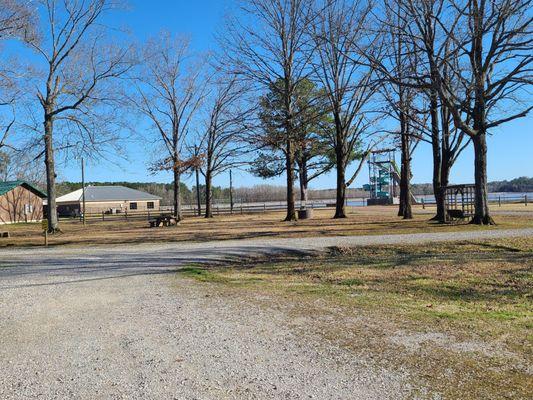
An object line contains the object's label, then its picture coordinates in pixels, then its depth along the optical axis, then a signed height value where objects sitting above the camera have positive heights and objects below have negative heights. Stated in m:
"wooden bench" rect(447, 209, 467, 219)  26.30 -1.05
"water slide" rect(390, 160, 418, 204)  62.66 +3.21
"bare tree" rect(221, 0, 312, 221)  28.14 +7.97
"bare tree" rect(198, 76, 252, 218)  39.06 +4.47
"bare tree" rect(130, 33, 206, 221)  39.28 +4.90
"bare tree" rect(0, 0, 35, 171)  21.73 +4.71
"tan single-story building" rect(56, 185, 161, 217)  83.69 +0.41
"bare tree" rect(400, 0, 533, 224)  17.77 +5.19
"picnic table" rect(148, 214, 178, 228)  33.09 -1.34
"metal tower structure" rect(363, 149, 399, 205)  66.56 +1.92
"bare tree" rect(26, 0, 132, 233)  26.62 +5.22
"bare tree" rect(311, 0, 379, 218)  26.30 +5.63
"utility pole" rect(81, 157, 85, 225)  48.28 +3.14
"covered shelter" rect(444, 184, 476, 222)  26.30 -0.33
